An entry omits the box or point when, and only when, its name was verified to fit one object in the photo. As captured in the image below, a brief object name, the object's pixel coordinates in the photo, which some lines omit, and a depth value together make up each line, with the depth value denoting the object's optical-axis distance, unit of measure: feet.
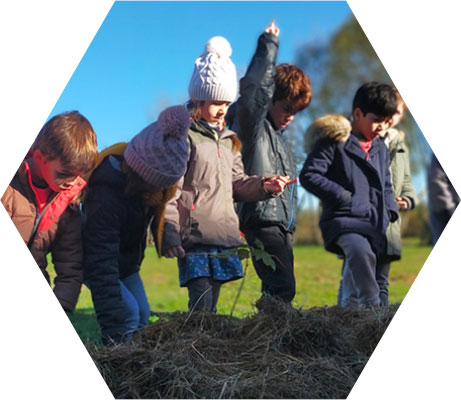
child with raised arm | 14.49
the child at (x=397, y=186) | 15.46
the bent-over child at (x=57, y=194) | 14.12
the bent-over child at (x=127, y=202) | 13.98
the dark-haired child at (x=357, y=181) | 15.21
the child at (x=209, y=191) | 14.08
